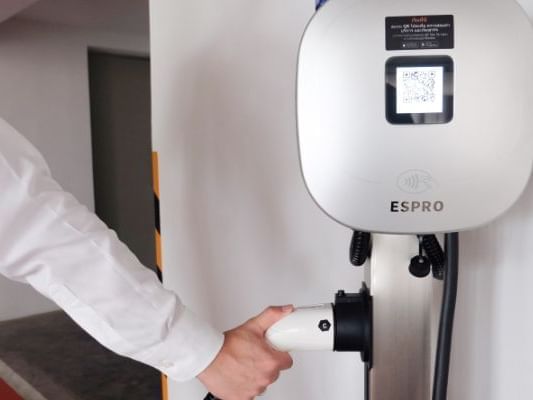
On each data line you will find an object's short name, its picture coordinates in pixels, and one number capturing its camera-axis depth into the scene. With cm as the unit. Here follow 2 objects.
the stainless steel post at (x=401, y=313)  57
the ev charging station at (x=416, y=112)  46
